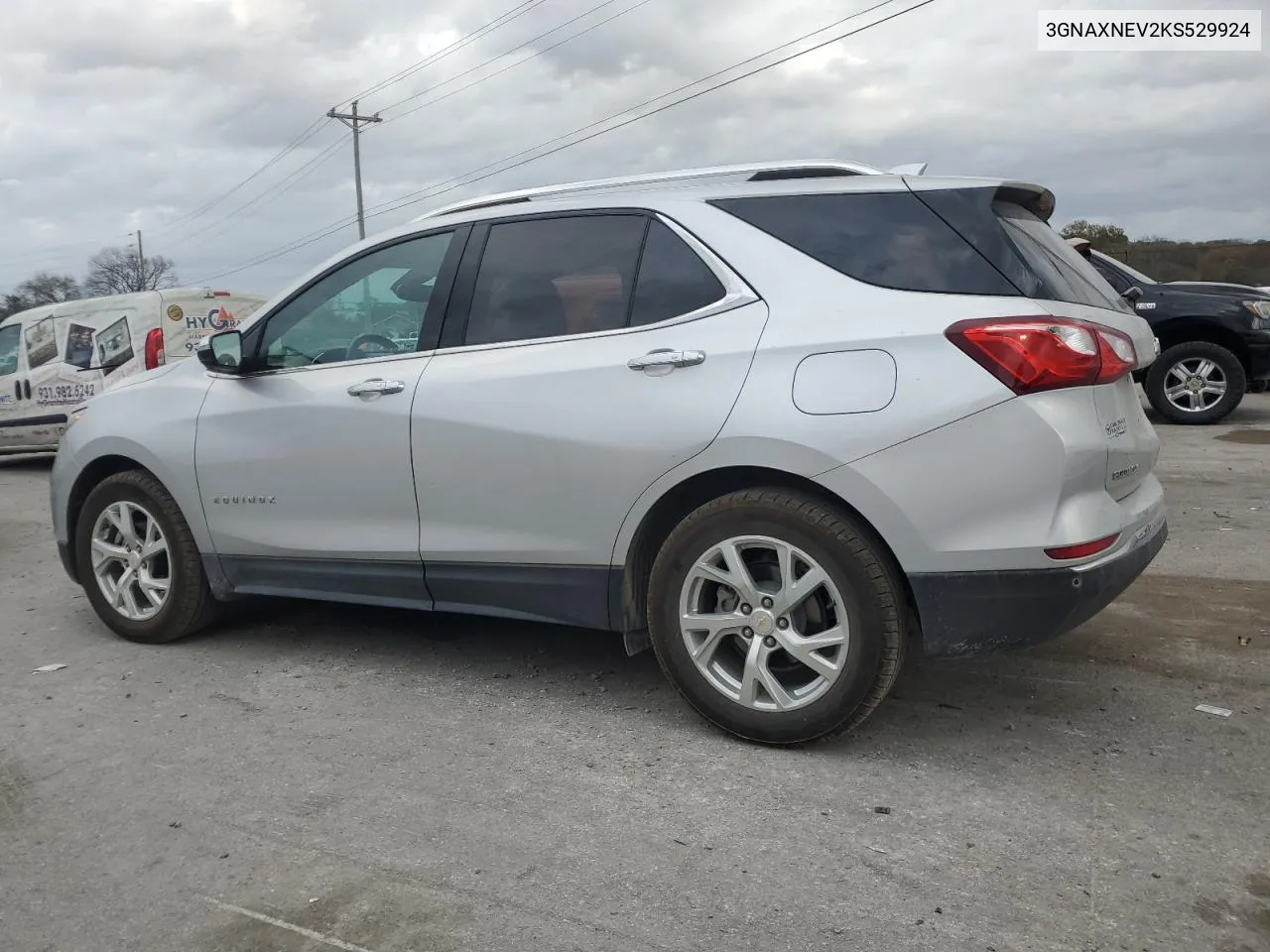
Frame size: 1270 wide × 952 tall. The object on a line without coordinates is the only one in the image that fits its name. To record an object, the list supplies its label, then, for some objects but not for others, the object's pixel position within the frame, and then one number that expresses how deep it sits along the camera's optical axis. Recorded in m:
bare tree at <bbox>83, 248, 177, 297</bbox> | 66.00
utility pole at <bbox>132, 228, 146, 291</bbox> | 71.37
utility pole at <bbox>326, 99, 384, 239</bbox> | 39.09
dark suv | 11.12
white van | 11.40
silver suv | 3.18
